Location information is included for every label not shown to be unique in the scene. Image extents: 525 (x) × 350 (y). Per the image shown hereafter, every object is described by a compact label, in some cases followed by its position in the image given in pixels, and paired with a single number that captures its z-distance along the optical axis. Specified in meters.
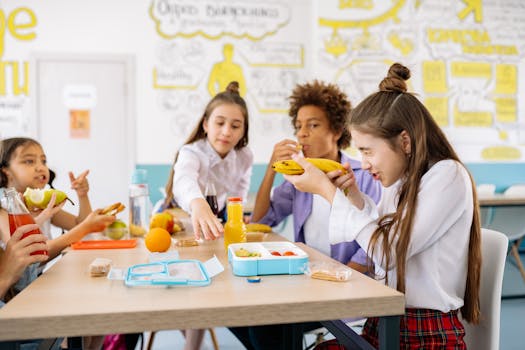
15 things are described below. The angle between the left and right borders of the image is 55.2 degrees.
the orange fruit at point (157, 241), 1.36
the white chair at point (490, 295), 1.20
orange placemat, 1.44
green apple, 1.63
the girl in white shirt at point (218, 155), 1.94
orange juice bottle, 1.38
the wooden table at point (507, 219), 3.33
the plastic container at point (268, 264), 1.05
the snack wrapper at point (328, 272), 1.00
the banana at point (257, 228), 1.72
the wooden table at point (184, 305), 0.79
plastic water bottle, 1.75
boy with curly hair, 1.82
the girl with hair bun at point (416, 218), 1.12
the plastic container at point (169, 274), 0.95
